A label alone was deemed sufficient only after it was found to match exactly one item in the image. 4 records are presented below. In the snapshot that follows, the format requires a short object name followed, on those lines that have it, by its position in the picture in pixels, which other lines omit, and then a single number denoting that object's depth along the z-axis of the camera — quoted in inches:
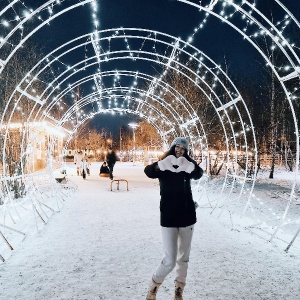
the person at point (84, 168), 807.9
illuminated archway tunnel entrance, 299.3
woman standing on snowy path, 145.9
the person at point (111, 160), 744.3
